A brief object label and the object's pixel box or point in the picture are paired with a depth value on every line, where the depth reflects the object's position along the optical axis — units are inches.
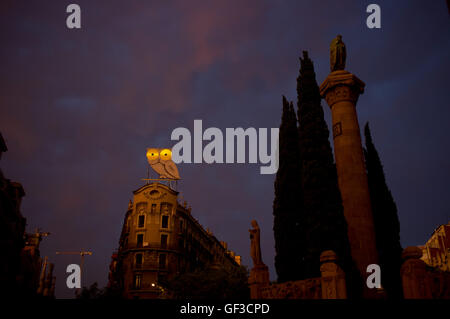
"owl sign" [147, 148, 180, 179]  2249.0
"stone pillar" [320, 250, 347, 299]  535.8
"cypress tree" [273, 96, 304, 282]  832.3
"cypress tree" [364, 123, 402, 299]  824.3
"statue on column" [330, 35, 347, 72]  855.7
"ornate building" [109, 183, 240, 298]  1953.7
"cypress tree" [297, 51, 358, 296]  693.9
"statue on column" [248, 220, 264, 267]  757.3
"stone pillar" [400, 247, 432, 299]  464.4
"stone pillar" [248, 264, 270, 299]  722.2
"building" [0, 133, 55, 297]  1509.6
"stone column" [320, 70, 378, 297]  725.9
